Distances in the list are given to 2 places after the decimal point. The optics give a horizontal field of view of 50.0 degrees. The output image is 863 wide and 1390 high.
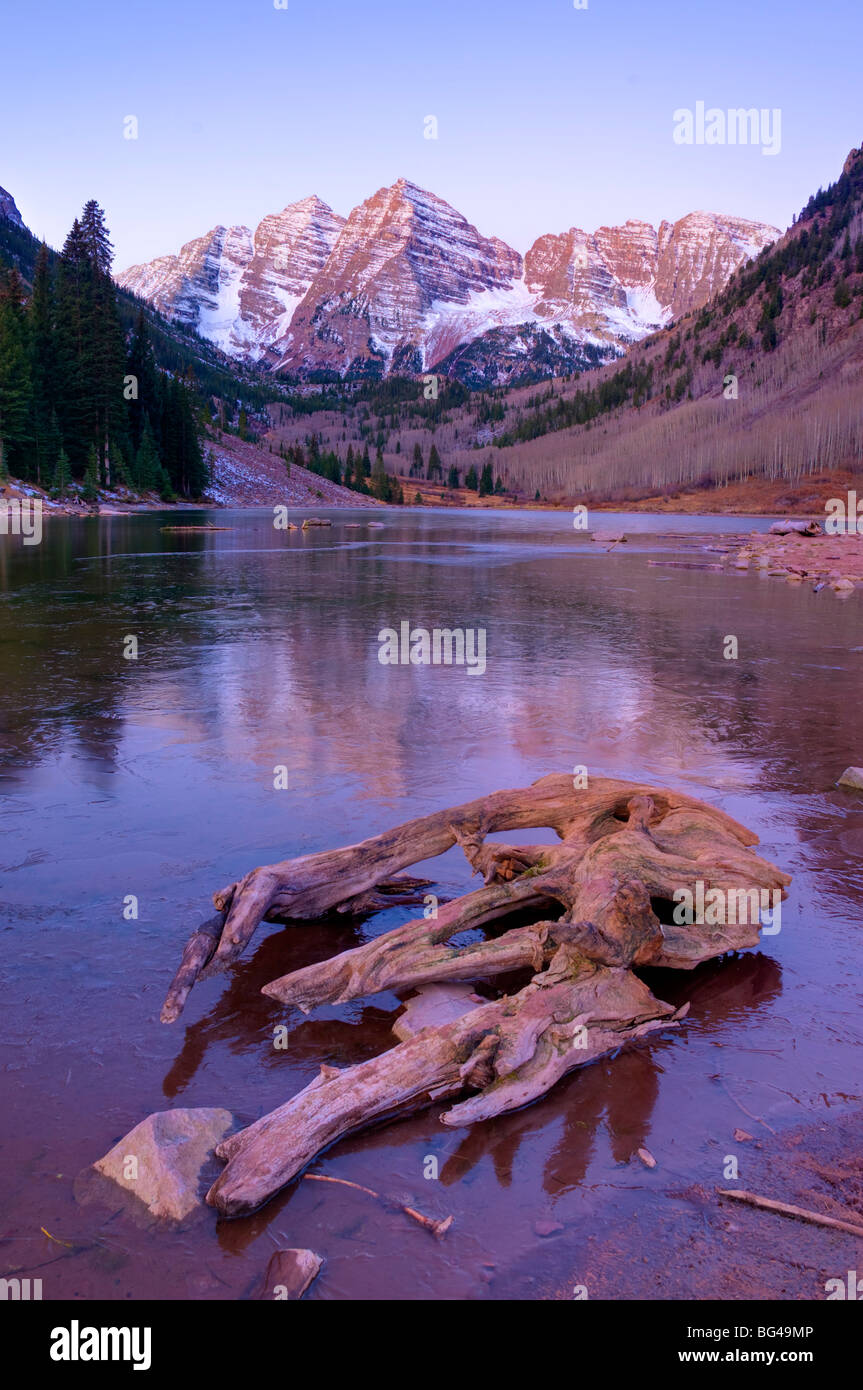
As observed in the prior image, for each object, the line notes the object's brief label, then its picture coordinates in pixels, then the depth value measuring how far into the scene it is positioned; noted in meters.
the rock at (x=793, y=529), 66.75
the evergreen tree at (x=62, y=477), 84.88
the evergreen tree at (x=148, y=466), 102.00
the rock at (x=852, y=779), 11.14
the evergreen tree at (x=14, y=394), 80.19
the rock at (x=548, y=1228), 4.32
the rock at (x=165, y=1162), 4.45
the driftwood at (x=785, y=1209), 4.30
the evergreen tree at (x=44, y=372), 86.75
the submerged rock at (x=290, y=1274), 3.93
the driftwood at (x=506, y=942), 5.03
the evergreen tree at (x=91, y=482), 87.26
